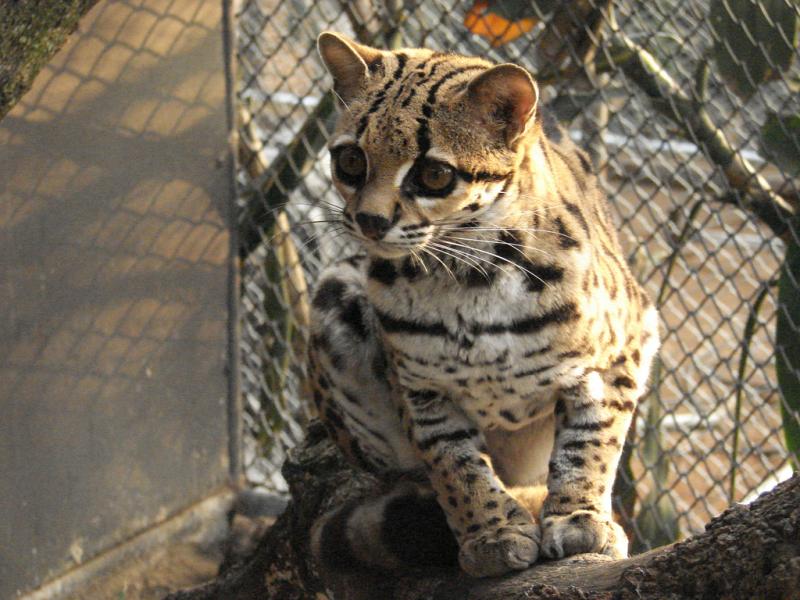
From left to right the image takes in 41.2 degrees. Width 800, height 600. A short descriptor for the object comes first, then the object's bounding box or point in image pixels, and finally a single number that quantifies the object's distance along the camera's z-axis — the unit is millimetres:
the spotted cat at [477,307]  2299
